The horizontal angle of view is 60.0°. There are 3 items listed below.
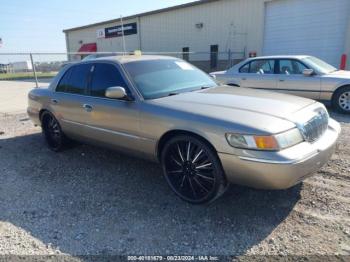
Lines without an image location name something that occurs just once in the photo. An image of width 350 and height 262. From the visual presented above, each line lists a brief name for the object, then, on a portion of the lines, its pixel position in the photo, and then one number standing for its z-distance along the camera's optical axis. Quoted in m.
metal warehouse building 14.32
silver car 7.44
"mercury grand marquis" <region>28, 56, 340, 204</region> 2.79
